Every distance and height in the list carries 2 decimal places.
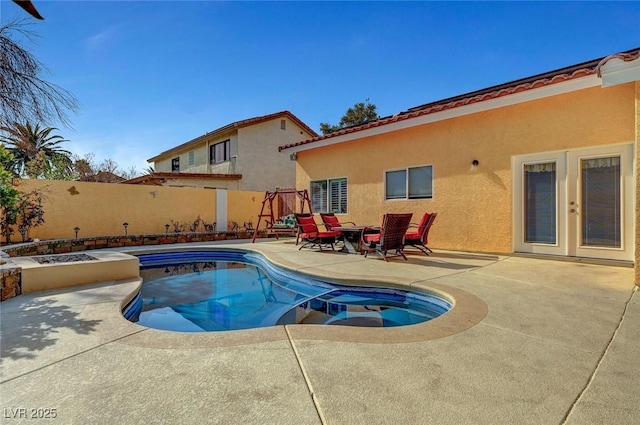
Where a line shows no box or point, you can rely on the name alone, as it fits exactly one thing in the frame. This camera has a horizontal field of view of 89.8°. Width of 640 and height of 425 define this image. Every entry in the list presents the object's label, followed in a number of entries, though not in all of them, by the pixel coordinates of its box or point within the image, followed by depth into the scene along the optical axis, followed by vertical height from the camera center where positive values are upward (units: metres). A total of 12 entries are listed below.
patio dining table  8.95 -0.58
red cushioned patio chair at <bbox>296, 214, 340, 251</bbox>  9.50 -0.53
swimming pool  4.55 -1.48
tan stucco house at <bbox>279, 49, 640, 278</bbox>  6.53 +1.32
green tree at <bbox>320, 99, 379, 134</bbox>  29.61 +9.57
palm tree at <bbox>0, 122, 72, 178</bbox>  5.55 +2.07
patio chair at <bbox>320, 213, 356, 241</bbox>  9.99 -0.18
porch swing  12.52 -0.24
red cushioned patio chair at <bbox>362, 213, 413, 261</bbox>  7.21 -0.46
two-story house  19.53 +3.99
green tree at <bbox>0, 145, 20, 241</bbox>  5.58 +0.39
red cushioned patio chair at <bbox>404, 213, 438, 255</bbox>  8.06 -0.46
